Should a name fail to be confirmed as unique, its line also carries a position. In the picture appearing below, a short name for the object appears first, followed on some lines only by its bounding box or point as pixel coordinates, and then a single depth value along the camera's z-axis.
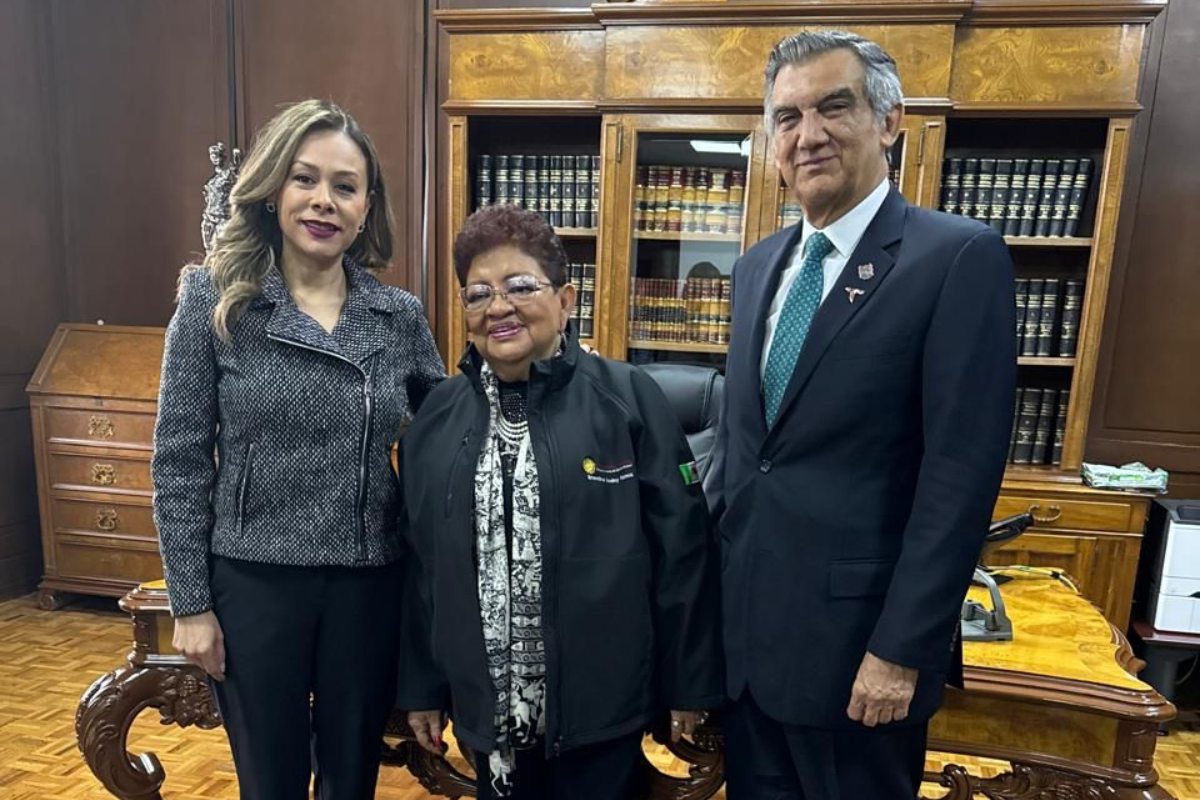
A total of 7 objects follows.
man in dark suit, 0.91
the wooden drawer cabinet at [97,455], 3.02
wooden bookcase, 2.34
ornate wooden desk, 1.27
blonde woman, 1.15
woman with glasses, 1.09
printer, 2.42
